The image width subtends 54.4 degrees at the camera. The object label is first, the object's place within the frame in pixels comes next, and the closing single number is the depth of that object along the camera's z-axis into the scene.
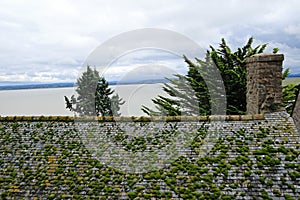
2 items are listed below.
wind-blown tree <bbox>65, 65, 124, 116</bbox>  44.12
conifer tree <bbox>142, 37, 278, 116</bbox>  23.67
